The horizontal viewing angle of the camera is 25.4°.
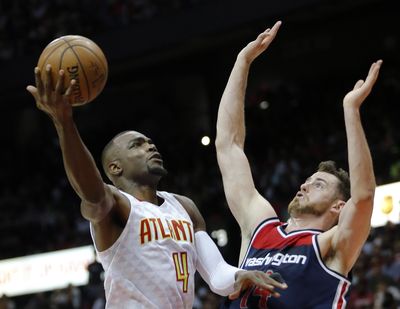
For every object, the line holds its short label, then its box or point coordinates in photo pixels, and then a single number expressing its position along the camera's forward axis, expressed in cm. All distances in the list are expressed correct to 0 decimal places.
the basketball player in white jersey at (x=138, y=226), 441
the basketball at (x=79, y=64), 464
